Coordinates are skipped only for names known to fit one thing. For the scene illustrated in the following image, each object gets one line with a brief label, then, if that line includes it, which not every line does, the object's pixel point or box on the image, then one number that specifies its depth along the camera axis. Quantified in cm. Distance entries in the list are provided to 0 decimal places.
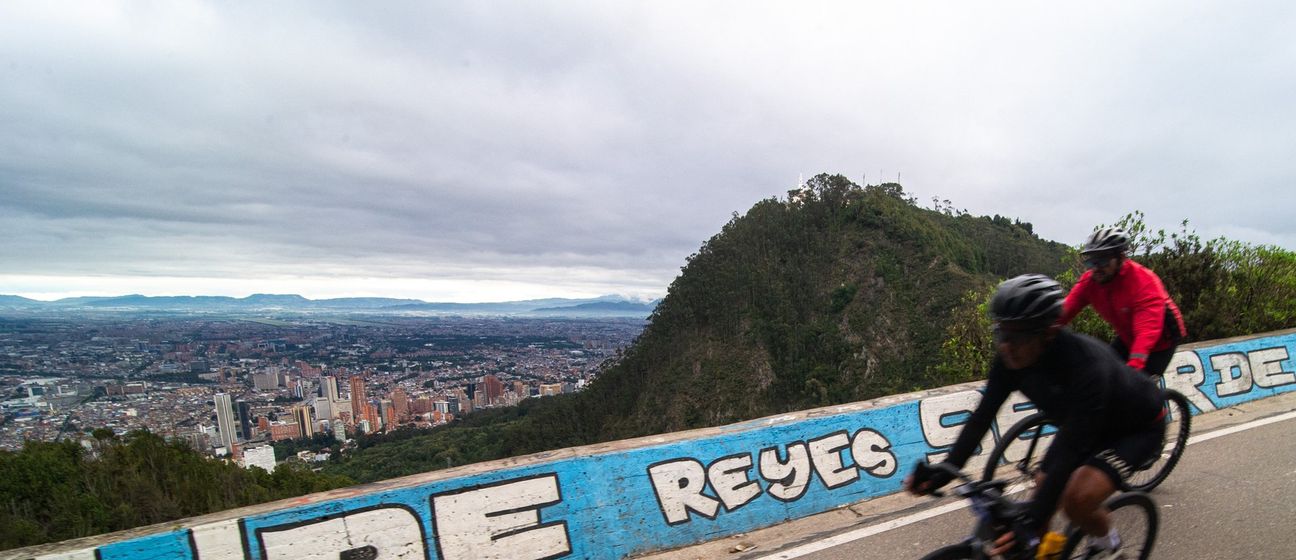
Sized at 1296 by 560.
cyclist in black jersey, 186
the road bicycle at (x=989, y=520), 195
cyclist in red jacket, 320
